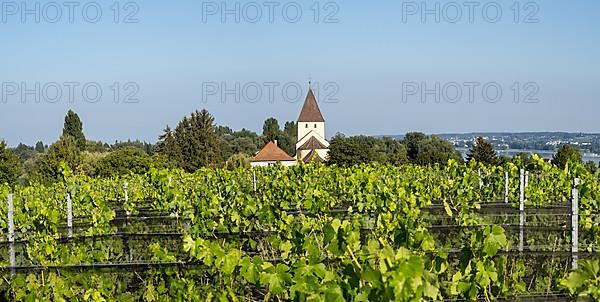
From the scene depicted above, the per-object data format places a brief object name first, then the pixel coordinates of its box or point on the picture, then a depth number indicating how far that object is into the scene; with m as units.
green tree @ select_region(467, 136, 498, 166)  44.34
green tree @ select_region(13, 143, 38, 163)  98.38
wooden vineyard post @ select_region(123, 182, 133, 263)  6.80
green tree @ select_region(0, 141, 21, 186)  36.84
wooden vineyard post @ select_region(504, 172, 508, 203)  11.33
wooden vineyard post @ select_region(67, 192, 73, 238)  9.02
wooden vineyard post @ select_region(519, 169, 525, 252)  8.79
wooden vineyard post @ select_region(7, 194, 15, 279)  7.33
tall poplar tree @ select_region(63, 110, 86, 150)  66.56
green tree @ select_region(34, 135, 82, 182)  39.62
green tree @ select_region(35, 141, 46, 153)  126.49
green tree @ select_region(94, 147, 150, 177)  40.31
